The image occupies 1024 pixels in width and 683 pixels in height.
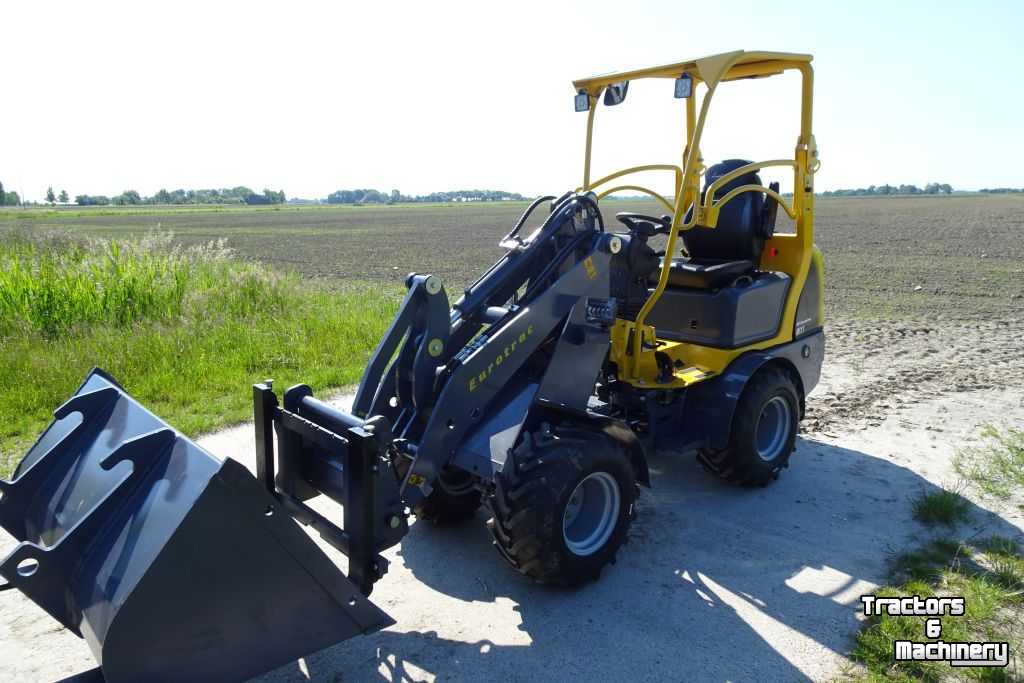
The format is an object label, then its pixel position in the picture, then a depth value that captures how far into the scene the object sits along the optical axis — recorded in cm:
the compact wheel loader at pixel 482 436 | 288
